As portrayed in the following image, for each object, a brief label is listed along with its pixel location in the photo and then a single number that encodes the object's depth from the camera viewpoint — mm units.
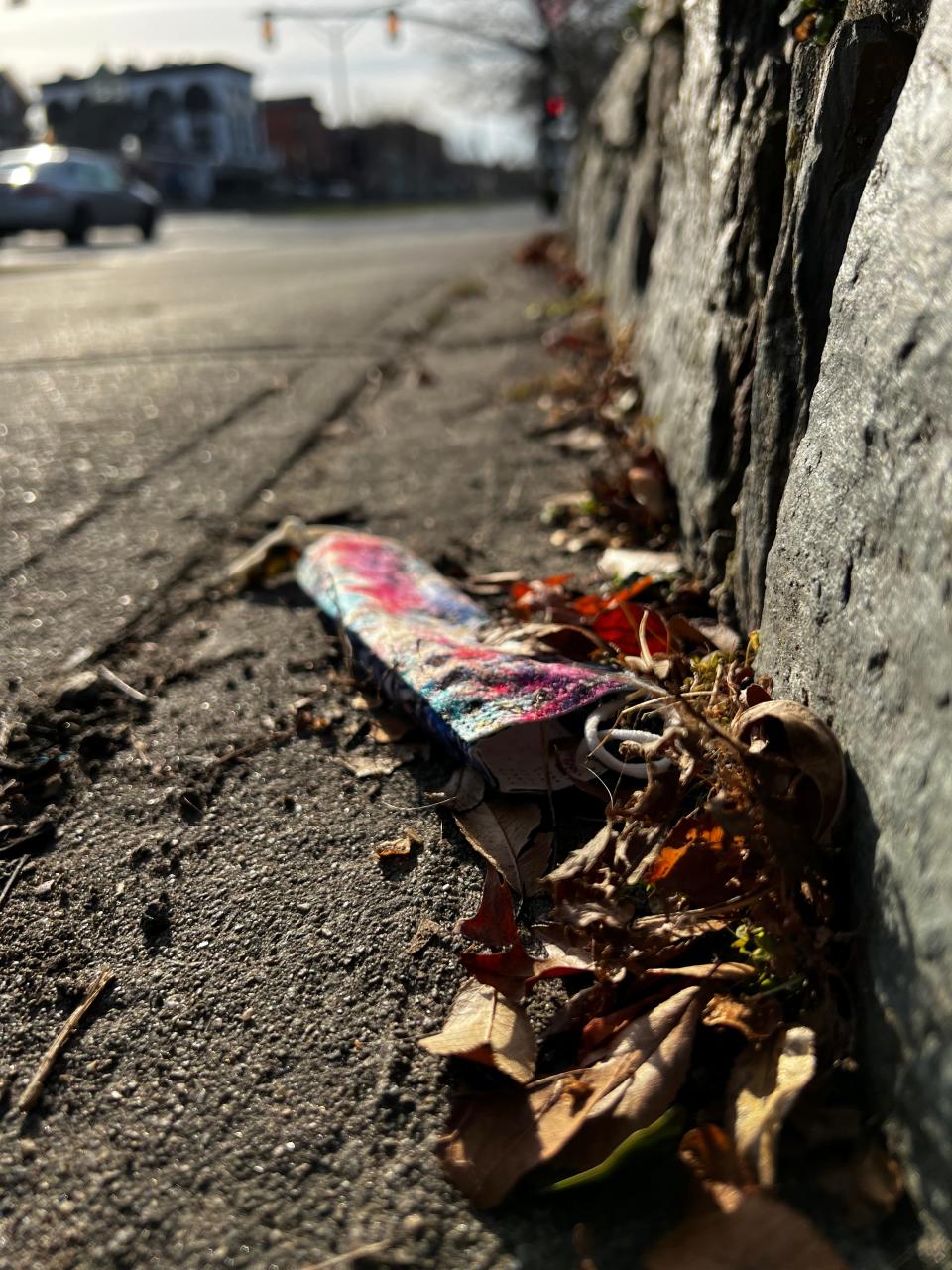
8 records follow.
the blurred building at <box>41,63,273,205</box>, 49415
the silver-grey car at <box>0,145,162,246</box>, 12921
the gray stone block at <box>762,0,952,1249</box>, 234
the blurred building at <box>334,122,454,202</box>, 55496
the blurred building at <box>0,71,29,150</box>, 44397
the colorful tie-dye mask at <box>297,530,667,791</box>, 414
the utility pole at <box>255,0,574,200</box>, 16855
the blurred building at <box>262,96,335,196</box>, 60756
